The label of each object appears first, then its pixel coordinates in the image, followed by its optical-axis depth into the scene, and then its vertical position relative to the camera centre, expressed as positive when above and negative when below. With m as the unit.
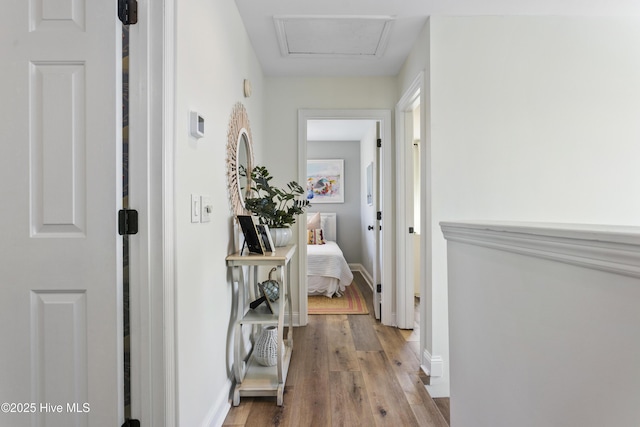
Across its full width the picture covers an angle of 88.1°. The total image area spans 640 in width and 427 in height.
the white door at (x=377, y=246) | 3.43 -0.37
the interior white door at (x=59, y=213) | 1.14 +0.00
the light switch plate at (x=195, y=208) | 1.43 +0.02
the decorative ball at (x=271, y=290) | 2.21 -0.52
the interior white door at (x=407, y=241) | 3.09 -0.28
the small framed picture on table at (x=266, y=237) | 2.04 -0.15
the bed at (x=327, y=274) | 4.20 -0.79
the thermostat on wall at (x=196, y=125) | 1.39 +0.38
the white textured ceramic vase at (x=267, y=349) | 2.20 -0.91
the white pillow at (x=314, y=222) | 5.63 -0.17
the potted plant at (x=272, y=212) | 2.24 +0.00
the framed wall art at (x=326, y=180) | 6.10 +0.59
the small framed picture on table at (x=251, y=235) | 1.94 -0.14
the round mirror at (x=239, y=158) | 2.04 +0.37
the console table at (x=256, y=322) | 1.92 -0.67
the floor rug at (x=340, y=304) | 3.66 -1.10
